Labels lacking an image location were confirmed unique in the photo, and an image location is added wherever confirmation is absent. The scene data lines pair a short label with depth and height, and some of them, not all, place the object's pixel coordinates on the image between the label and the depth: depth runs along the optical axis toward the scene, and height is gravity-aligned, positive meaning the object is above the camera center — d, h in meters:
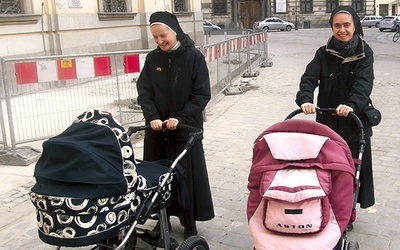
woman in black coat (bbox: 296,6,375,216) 3.81 -0.53
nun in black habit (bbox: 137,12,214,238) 3.97 -0.63
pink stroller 2.75 -0.97
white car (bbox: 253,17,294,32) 46.84 -0.59
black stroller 2.72 -0.87
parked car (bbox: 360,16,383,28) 49.62 -0.86
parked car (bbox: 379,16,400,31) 41.34 -0.97
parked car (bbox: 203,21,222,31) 40.34 -0.52
